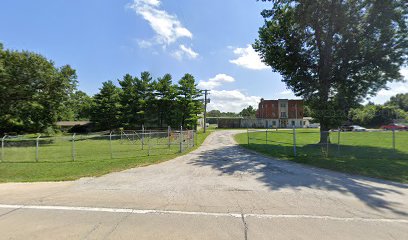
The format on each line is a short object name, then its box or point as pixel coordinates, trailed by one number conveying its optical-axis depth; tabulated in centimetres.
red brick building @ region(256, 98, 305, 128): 6638
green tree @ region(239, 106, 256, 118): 11061
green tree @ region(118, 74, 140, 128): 3959
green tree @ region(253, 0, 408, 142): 1692
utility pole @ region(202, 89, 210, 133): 4284
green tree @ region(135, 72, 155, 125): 3975
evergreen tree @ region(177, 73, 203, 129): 3809
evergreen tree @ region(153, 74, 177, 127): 3878
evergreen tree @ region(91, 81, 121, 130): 4085
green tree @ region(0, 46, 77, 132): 2542
